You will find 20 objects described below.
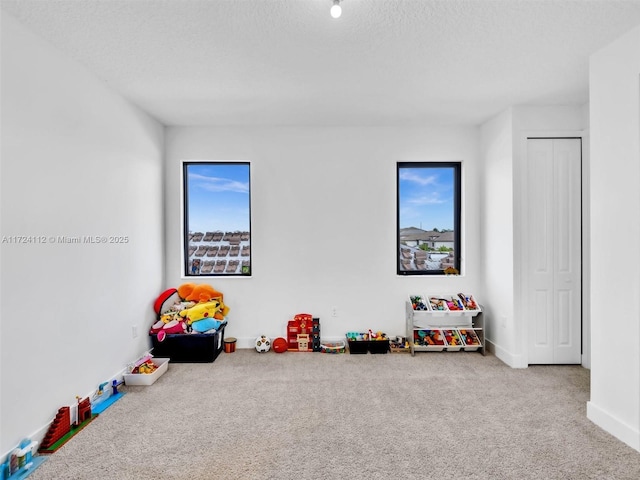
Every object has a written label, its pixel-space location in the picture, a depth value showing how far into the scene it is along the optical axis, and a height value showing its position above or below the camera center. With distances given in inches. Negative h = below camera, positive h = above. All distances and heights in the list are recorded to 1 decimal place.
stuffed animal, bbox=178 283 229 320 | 150.4 -25.1
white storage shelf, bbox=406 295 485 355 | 145.4 -41.2
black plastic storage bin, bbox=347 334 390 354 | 147.7 -46.8
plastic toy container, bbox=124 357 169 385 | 116.7 -48.1
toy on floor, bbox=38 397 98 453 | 83.0 -48.9
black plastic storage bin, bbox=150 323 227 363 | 137.6 -43.9
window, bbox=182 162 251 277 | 162.9 +9.6
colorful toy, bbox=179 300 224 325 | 140.6 -31.1
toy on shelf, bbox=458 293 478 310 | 147.6 -27.9
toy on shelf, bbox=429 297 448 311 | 148.5 -29.0
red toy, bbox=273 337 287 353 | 149.3 -46.8
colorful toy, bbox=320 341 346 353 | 149.2 -48.1
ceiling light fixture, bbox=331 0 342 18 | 70.6 +47.4
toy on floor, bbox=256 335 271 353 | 149.5 -46.8
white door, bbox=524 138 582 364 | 131.5 -4.7
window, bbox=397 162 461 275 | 163.3 +9.0
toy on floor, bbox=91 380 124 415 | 101.6 -50.0
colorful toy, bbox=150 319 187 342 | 137.1 -36.5
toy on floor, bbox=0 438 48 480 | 72.8 -49.4
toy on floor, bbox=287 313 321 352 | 152.0 -43.2
